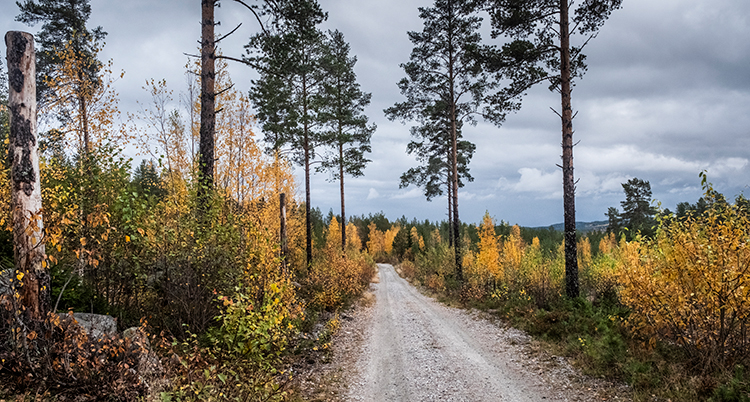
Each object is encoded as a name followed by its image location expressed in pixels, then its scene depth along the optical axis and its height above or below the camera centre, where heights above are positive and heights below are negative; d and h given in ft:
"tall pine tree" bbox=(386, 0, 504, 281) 49.65 +22.52
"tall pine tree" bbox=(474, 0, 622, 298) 31.60 +16.04
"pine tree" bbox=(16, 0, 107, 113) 40.70 +23.99
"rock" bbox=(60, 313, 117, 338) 15.06 -4.55
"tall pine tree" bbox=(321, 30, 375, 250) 63.52 +19.29
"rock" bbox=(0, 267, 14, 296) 12.19 -2.19
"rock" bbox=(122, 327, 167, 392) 13.30 -5.79
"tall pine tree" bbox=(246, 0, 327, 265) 54.39 +18.11
